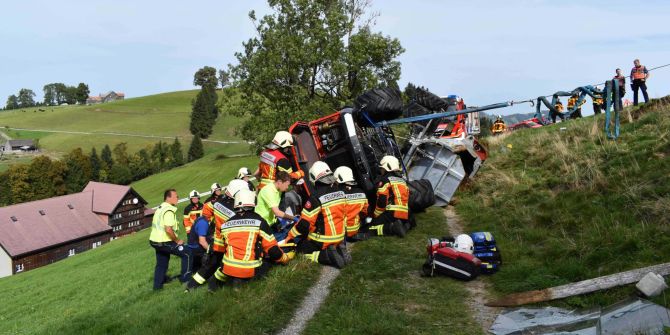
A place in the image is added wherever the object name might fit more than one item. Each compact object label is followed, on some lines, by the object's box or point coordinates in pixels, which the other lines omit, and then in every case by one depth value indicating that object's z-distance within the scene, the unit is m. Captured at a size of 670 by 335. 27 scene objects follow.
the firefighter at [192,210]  12.20
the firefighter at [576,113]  21.47
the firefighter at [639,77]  16.69
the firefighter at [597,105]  20.58
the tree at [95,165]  92.44
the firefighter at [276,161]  10.11
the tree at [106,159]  95.06
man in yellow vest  9.35
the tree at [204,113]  118.81
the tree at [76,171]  88.56
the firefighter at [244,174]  11.37
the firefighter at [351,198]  9.01
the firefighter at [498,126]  28.92
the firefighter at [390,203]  10.43
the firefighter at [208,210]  10.56
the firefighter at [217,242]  7.80
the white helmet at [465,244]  8.05
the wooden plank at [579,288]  6.04
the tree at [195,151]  103.31
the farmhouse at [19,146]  113.62
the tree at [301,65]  28.50
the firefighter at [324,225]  8.42
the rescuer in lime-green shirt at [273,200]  8.66
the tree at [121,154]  96.94
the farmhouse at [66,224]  51.22
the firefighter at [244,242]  7.08
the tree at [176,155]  99.62
